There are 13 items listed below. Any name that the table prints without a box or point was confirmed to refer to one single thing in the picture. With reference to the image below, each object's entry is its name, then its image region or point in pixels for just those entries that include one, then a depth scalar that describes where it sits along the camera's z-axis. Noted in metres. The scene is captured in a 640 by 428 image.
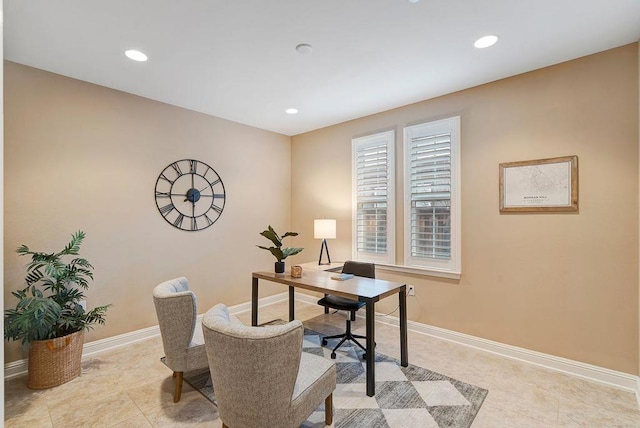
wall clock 3.76
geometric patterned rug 2.19
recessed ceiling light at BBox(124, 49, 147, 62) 2.64
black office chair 3.16
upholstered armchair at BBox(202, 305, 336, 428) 1.58
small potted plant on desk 3.37
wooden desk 2.46
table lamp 4.11
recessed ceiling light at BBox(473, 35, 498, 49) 2.45
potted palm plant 2.46
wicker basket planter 2.56
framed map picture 2.78
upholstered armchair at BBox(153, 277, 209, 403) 2.27
